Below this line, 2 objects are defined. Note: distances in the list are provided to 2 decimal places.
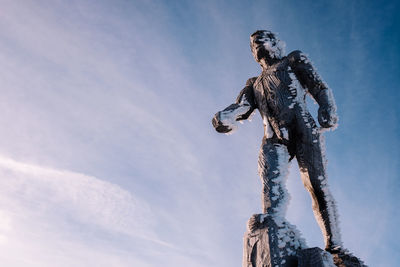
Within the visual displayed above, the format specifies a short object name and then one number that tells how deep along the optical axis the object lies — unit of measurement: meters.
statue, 2.90
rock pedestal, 2.66
